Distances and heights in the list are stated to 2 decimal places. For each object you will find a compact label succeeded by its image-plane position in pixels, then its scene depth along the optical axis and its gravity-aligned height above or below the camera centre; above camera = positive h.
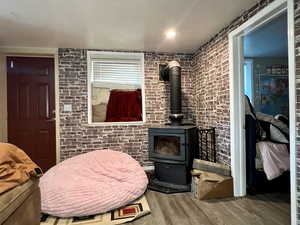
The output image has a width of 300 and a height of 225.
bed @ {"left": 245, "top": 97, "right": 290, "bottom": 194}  2.72 -0.57
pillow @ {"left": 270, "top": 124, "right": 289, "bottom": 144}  2.88 -0.35
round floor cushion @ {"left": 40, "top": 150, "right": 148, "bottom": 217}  2.21 -0.85
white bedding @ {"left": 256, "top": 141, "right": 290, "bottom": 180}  2.67 -0.63
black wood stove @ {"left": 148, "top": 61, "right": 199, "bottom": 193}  3.05 -0.56
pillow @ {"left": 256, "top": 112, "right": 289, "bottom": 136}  3.02 -0.16
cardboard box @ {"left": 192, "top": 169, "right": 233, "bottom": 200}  2.70 -0.99
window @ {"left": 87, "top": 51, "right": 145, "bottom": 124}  3.99 +0.53
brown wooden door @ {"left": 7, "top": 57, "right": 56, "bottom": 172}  3.71 +0.13
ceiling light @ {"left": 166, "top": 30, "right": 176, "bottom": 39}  3.03 +1.21
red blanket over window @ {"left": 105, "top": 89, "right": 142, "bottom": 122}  4.04 +0.14
